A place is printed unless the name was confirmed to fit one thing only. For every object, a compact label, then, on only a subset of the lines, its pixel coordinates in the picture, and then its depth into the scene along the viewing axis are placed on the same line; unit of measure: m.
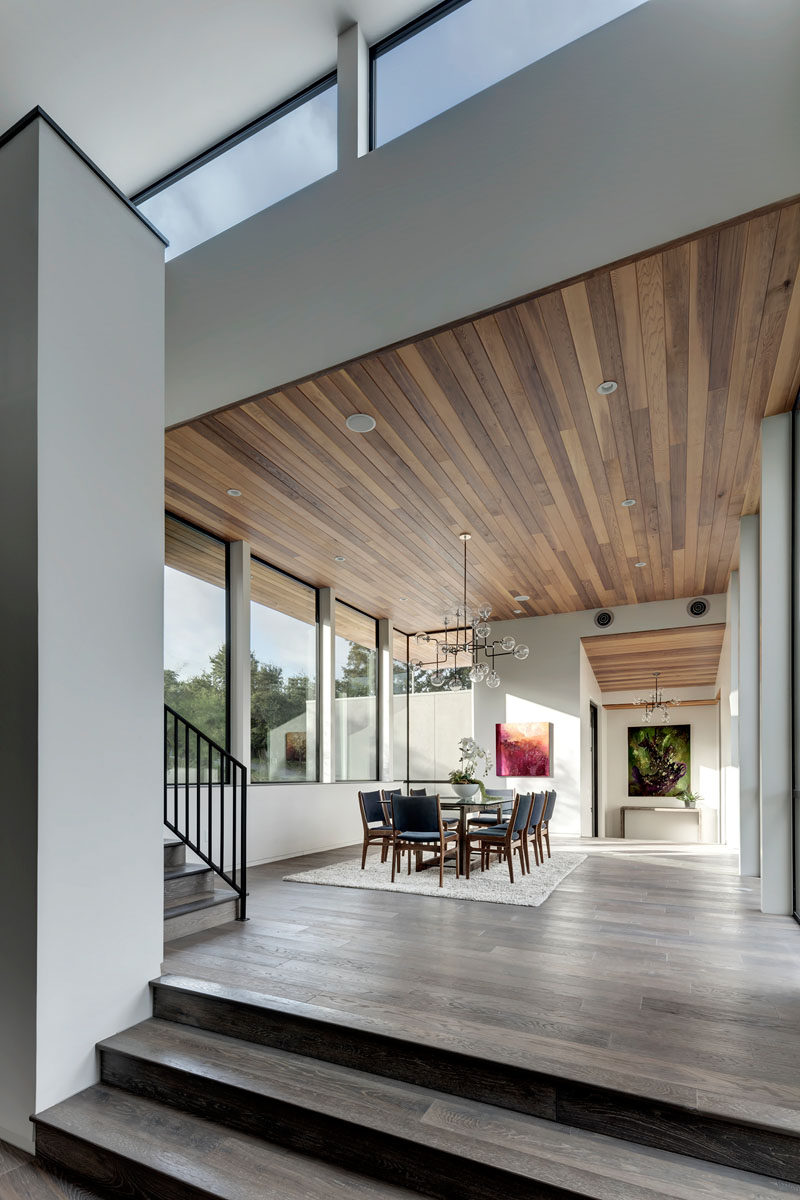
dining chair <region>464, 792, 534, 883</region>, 5.96
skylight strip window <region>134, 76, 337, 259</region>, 4.64
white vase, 6.83
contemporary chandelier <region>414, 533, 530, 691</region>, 6.65
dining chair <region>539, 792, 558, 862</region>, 7.49
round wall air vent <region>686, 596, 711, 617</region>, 9.55
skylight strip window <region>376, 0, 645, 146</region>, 3.75
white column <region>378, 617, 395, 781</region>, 10.57
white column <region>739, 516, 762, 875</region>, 6.15
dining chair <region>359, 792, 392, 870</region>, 6.66
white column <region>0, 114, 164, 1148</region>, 2.85
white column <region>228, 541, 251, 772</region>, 7.15
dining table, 6.43
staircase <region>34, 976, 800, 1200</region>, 2.14
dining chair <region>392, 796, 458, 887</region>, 5.99
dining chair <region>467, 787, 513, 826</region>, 7.20
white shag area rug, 5.46
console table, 13.68
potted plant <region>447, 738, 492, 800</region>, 6.85
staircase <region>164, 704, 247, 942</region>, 4.39
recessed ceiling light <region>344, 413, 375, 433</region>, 4.68
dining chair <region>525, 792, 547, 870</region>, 6.76
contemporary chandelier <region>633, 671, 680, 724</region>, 13.61
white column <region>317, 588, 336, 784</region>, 8.92
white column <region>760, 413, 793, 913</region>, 4.75
